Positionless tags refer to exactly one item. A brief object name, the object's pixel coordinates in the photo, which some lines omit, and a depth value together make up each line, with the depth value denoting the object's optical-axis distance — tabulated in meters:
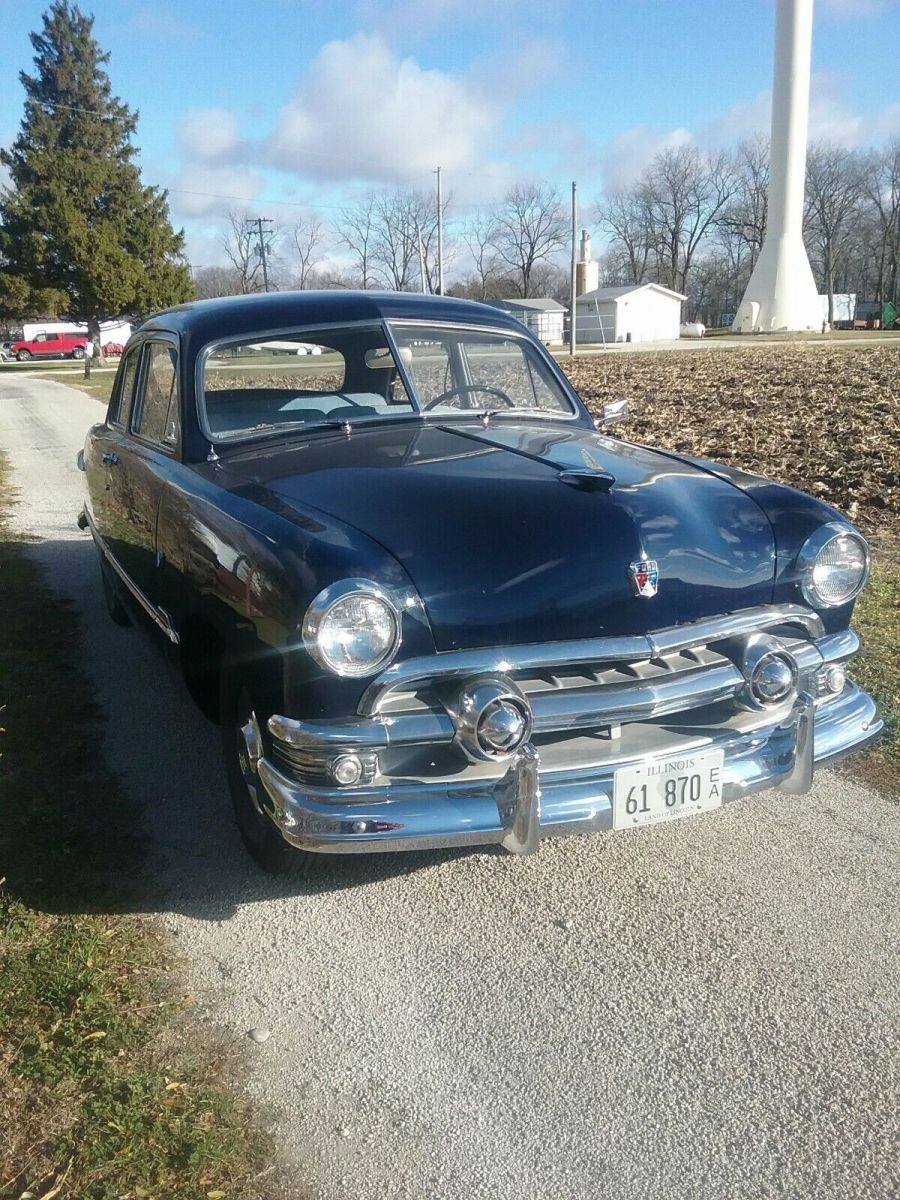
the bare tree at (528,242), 90.19
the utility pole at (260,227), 67.88
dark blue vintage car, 2.68
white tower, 46.84
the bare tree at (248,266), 71.56
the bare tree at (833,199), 81.75
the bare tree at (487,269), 91.94
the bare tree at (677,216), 88.44
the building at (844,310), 72.44
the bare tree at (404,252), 79.00
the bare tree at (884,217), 81.12
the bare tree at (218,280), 78.88
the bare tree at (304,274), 78.97
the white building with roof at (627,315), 65.44
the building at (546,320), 66.31
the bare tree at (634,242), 90.88
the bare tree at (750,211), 87.12
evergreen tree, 41.19
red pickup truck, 57.50
